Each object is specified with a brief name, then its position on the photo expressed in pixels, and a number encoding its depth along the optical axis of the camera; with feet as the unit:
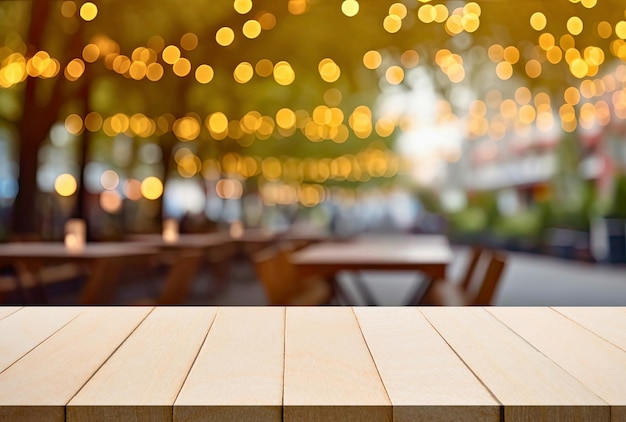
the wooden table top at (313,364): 3.66
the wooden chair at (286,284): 11.97
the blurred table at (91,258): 12.85
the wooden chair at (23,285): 16.31
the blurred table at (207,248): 25.41
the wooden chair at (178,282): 12.84
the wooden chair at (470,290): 12.75
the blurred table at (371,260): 13.48
